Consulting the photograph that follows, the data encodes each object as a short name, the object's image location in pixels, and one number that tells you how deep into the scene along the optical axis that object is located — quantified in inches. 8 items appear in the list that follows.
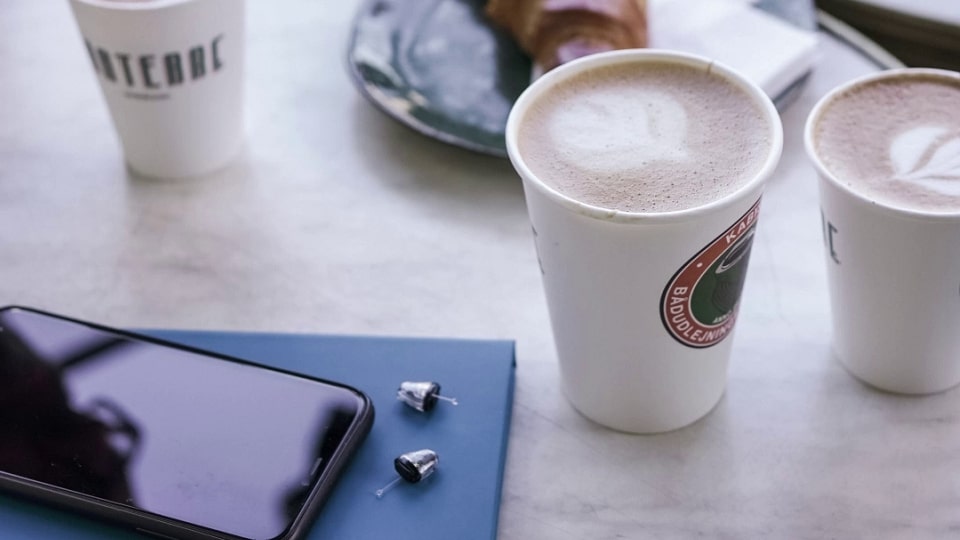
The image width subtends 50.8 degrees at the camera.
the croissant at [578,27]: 31.0
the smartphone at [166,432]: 18.8
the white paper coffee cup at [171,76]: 25.8
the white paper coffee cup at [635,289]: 18.0
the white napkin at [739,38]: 29.2
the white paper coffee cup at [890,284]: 19.3
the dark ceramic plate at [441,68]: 28.9
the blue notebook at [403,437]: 19.3
